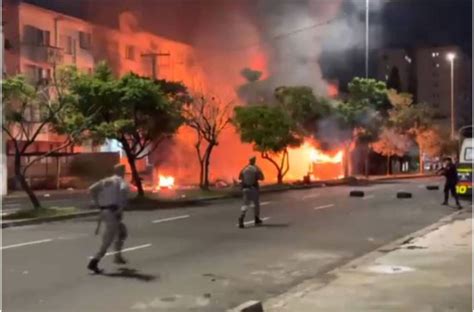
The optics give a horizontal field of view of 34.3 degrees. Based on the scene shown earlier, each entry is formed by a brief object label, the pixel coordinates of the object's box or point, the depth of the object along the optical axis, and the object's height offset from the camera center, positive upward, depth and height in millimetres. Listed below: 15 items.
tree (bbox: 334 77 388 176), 48241 +2879
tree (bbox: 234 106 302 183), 37219 +1548
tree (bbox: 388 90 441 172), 57000 +2765
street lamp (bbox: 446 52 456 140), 58381 +2408
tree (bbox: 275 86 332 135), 43312 +3036
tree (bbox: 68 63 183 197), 23531 +1605
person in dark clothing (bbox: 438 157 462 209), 21906 -581
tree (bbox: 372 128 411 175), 56375 +1035
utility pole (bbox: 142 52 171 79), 44353 +6075
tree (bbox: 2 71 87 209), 19531 +1350
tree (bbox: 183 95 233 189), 32094 +1807
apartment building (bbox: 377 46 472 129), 104812 +12434
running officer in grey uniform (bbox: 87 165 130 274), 10000 -601
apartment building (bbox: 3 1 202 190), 37406 +6296
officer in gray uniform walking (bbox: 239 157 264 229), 15906 -521
